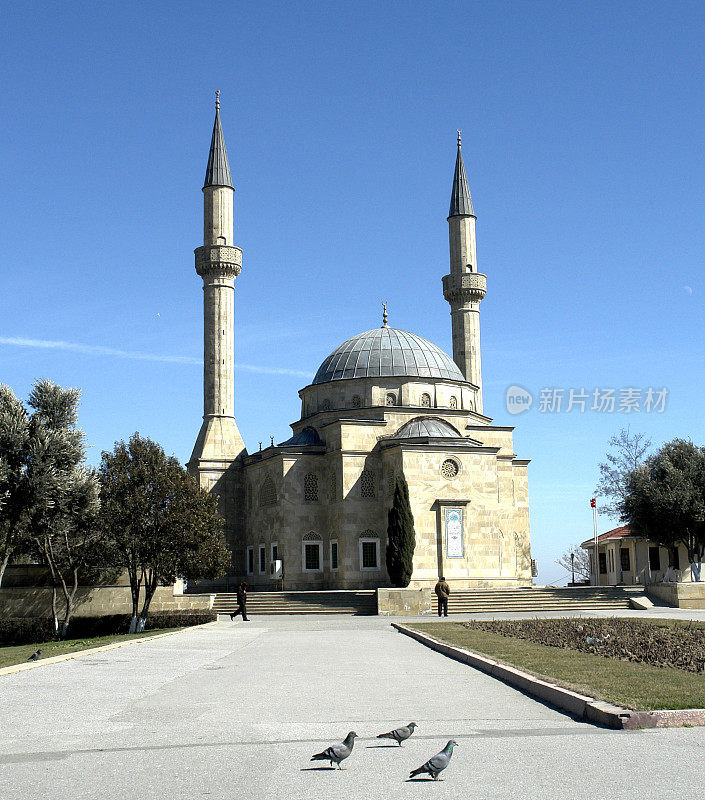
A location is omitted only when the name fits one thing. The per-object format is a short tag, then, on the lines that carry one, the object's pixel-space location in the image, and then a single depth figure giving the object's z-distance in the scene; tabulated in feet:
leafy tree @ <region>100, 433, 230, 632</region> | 87.76
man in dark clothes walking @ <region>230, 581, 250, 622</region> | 91.92
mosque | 122.42
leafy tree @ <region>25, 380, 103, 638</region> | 71.61
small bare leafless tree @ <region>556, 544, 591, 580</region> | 267.59
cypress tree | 114.83
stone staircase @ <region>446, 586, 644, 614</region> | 101.04
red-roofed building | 164.86
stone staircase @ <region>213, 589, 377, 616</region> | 103.35
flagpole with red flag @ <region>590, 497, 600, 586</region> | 155.94
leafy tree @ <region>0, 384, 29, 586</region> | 71.05
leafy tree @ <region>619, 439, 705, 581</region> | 113.19
